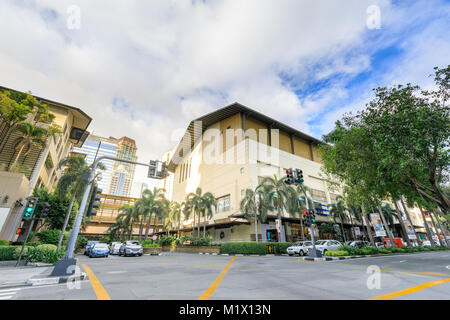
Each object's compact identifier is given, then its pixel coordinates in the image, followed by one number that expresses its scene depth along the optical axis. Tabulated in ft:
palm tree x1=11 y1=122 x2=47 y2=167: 63.16
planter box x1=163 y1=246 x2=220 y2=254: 94.58
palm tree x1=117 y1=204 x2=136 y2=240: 143.50
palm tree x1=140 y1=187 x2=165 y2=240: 123.78
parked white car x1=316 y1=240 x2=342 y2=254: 72.92
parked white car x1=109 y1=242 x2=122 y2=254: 86.46
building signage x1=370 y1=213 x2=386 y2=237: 75.95
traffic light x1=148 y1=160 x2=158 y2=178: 33.65
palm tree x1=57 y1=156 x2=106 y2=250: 68.80
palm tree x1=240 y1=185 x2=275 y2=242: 94.63
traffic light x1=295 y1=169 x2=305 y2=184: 52.81
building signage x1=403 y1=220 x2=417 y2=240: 100.37
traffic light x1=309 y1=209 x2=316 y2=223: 55.61
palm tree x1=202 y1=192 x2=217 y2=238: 116.57
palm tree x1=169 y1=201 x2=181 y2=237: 158.01
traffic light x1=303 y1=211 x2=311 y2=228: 55.53
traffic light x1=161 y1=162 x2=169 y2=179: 33.94
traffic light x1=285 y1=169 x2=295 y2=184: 51.83
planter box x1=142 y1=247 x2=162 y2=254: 89.32
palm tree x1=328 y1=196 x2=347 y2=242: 134.21
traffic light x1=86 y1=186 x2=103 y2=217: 28.81
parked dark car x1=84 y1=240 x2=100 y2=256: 85.81
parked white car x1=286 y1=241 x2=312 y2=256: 75.71
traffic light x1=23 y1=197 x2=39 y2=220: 37.34
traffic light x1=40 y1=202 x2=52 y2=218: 41.01
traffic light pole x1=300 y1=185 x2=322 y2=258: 55.93
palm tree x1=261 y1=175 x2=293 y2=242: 96.63
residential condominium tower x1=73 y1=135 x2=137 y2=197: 408.87
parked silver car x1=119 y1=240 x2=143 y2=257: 76.23
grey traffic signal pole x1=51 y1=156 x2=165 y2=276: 25.56
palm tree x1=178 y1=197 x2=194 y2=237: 124.89
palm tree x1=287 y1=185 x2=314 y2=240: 96.30
